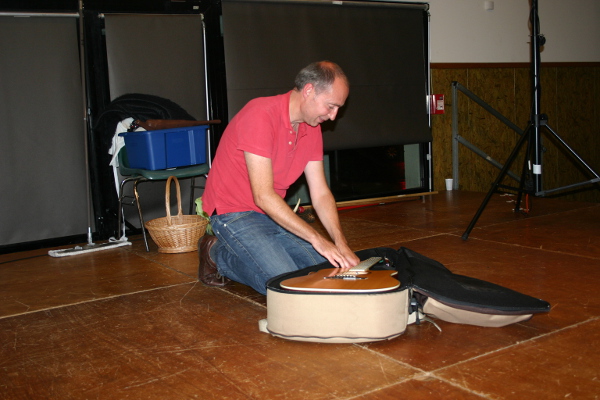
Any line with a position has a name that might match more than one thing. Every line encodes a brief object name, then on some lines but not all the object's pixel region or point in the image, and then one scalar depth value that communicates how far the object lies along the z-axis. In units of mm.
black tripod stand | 3824
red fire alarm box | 6098
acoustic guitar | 2051
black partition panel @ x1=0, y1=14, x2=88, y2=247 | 4109
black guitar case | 2049
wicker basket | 3850
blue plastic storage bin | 3941
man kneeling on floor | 2455
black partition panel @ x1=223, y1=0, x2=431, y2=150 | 4836
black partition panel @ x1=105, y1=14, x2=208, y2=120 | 4379
